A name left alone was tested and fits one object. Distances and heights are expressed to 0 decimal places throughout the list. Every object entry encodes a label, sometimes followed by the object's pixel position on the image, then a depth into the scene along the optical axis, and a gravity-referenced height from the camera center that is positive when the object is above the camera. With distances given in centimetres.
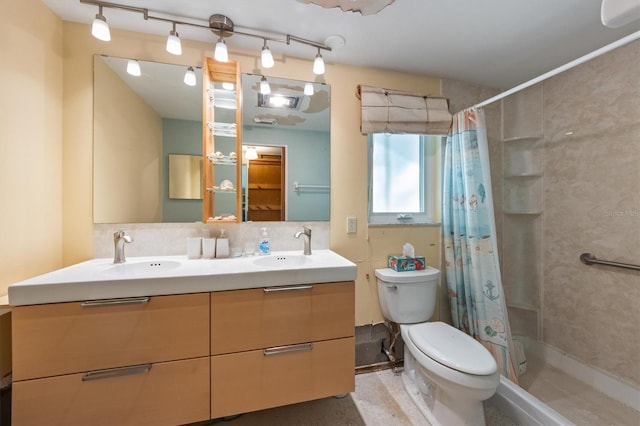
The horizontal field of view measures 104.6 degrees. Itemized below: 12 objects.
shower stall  144 -10
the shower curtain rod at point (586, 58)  93 +66
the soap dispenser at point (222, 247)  143 -20
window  186 +25
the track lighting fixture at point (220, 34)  118 +99
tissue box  167 -35
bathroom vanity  91 -53
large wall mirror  139 +43
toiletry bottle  152 -21
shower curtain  152 -21
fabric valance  169 +70
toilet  113 -71
